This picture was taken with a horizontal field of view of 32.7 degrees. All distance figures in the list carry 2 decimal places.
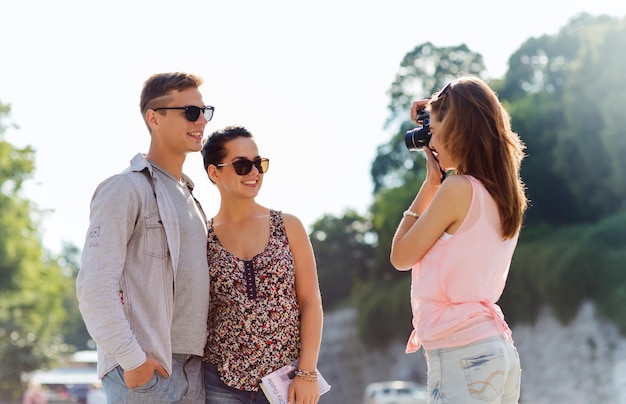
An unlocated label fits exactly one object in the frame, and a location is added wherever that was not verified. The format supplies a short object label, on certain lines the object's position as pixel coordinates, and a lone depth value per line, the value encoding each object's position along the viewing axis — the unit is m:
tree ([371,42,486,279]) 49.25
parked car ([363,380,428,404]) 36.81
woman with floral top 4.09
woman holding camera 3.48
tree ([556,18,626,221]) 32.12
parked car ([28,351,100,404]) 67.94
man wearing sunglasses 3.78
